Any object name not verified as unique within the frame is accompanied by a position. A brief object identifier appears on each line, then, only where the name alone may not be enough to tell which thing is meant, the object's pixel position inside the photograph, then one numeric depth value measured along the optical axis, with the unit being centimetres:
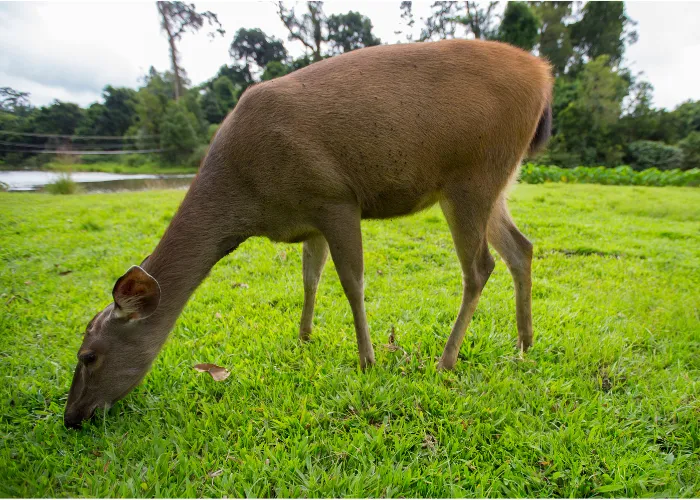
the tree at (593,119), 2272
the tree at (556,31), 2950
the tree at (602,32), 2734
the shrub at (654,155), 2255
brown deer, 214
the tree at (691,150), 2250
